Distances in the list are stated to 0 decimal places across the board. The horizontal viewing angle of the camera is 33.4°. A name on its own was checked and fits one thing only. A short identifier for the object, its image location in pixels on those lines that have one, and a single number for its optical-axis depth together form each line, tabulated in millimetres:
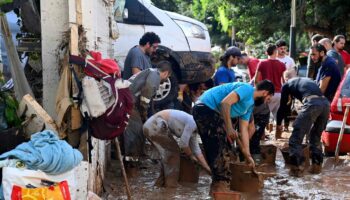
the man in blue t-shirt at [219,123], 6758
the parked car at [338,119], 8899
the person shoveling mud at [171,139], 7173
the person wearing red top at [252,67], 12717
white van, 9906
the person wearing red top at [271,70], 10844
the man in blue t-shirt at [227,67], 9367
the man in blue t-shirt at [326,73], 9500
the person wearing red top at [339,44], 11367
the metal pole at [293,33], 17750
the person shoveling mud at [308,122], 8000
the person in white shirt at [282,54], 11836
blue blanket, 4051
